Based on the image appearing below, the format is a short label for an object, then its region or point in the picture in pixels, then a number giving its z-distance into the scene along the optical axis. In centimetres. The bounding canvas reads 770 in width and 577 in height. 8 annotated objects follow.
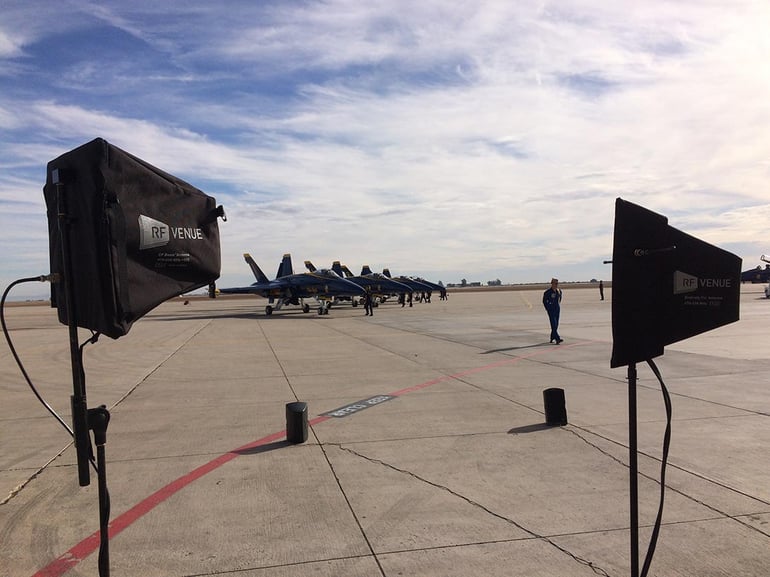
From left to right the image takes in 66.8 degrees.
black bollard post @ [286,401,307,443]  663
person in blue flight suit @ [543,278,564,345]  1689
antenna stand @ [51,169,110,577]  278
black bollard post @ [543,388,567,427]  724
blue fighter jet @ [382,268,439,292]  5859
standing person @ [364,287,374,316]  3555
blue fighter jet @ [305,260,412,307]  4816
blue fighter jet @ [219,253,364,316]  3662
